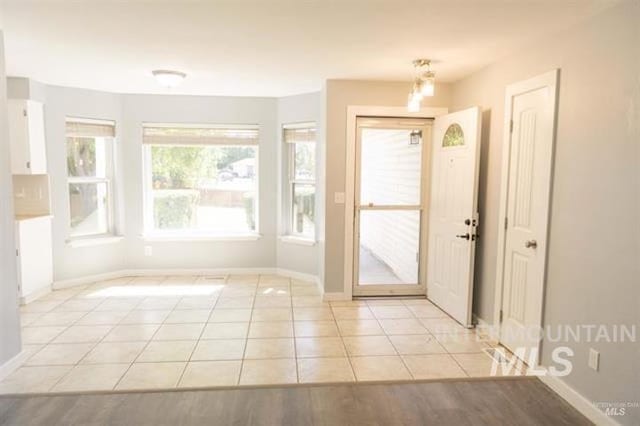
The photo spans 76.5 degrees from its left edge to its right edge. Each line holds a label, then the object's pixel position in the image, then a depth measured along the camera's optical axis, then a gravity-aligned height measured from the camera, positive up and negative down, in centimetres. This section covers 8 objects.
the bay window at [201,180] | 544 -5
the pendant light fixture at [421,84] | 356 +84
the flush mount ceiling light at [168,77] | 393 +97
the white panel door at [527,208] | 282 -21
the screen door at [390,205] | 453 -30
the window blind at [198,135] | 536 +55
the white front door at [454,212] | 370 -32
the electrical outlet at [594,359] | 237 -105
